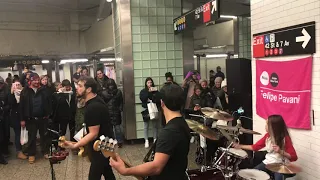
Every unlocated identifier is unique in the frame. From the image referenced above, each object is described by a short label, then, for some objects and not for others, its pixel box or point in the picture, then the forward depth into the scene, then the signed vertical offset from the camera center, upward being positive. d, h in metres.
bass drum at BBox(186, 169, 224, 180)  3.29 -1.17
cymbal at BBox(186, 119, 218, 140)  3.42 -0.68
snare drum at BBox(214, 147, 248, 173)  3.20 -0.98
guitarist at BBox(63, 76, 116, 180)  2.80 -0.47
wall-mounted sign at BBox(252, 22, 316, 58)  3.09 +0.36
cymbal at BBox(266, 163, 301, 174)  2.70 -0.91
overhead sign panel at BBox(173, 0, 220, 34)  4.30 +0.97
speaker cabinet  4.82 -0.25
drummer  3.02 -0.75
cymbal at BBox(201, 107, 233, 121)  3.62 -0.53
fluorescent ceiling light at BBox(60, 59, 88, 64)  10.34 +0.58
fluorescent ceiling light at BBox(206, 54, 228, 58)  11.50 +0.71
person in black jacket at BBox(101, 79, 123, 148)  5.75 -0.56
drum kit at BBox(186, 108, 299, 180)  2.99 -1.01
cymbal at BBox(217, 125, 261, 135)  3.33 -0.65
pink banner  3.19 -0.22
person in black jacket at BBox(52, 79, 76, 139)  5.38 -0.57
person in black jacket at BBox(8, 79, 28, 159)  5.34 -0.67
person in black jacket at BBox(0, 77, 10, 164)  5.07 -0.72
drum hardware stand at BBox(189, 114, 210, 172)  4.22 -1.16
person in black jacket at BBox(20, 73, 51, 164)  5.02 -0.57
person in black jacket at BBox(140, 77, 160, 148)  5.74 -0.49
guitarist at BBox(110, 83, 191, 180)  1.80 -0.46
